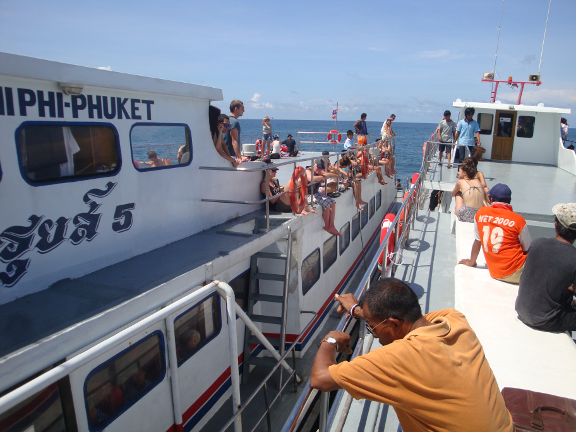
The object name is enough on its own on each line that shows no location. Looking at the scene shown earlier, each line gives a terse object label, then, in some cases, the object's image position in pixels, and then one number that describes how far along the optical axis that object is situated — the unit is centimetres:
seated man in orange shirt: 419
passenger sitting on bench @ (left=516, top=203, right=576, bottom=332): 321
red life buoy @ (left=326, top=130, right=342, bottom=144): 1413
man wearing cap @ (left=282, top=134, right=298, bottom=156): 1349
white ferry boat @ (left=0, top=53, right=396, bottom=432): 285
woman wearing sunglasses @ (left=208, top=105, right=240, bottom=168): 519
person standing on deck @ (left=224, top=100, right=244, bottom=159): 642
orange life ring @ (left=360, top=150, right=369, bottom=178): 1048
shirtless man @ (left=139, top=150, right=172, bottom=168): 428
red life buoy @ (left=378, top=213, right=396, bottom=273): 572
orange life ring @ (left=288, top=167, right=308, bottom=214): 605
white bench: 304
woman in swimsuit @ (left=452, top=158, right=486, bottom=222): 637
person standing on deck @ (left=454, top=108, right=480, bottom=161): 1088
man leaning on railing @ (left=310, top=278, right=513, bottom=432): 167
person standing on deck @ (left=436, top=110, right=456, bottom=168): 1216
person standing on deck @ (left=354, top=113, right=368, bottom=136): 1298
